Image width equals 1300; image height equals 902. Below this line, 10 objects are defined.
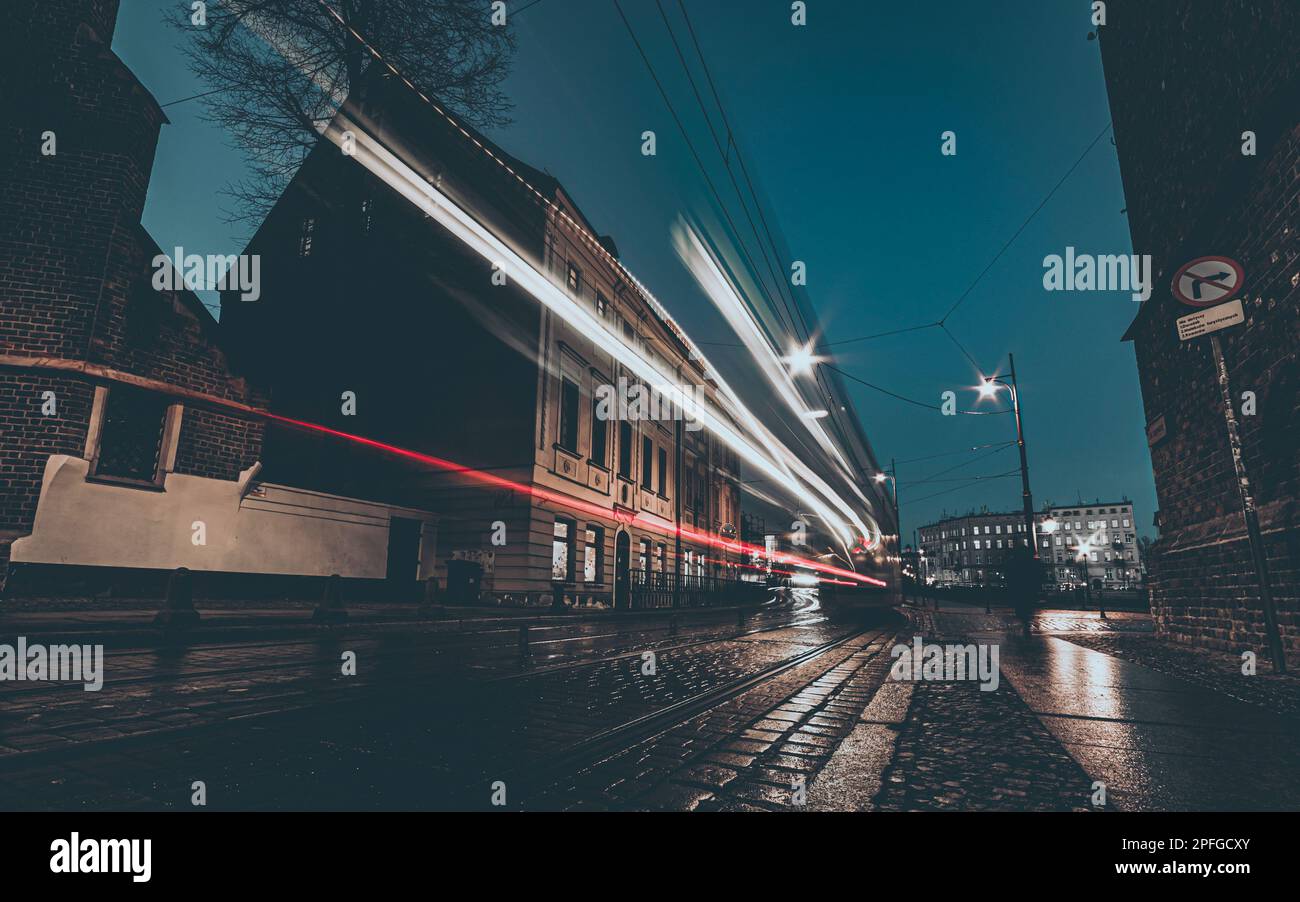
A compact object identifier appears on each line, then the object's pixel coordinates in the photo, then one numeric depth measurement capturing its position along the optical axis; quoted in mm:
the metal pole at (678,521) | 20906
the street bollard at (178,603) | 7457
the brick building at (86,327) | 10672
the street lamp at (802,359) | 15252
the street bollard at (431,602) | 12266
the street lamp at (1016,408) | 17719
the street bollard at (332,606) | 9586
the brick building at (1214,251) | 6711
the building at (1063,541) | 114000
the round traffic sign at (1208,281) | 5902
